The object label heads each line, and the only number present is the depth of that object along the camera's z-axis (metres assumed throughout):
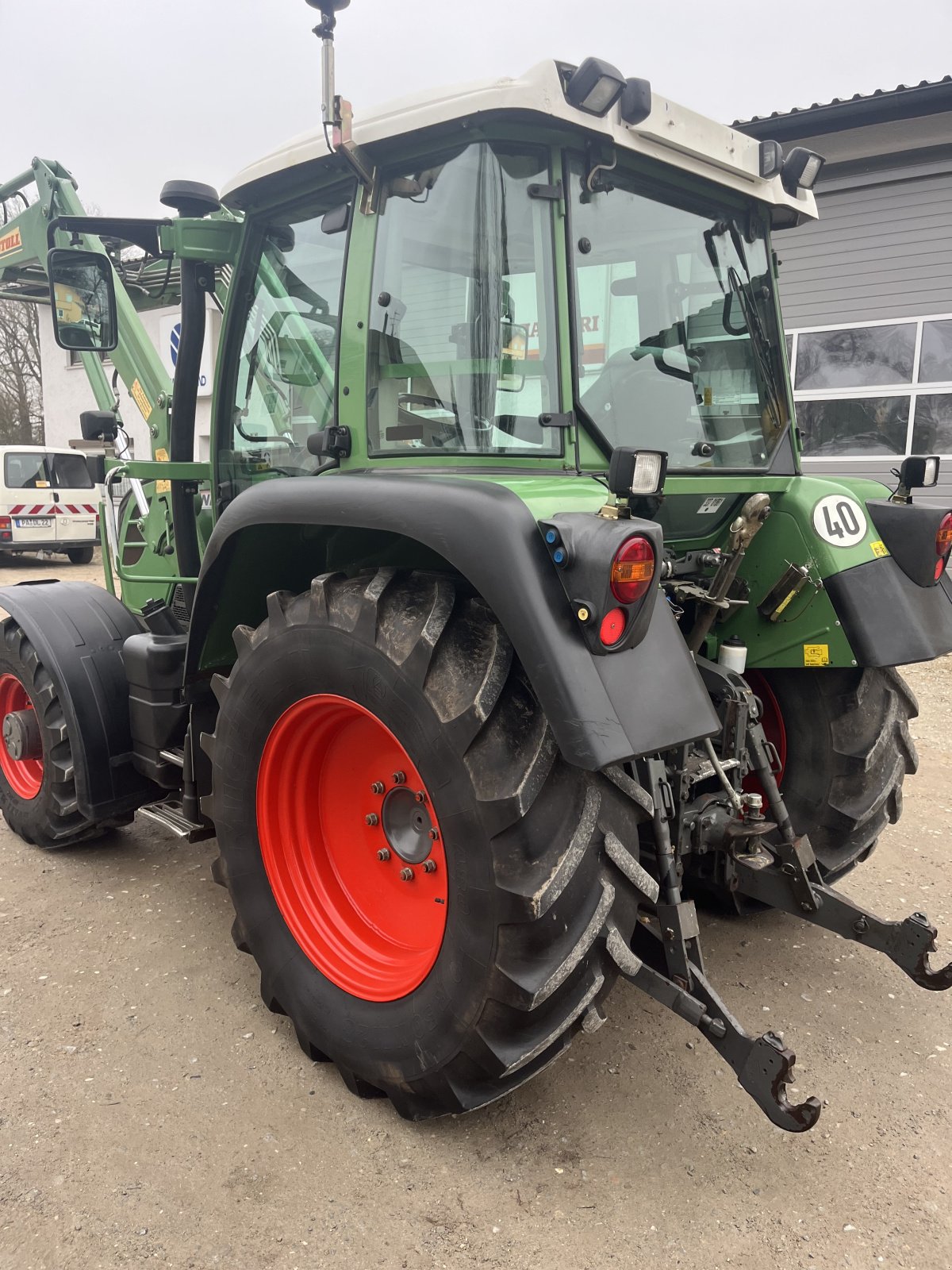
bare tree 23.58
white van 14.09
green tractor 1.91
